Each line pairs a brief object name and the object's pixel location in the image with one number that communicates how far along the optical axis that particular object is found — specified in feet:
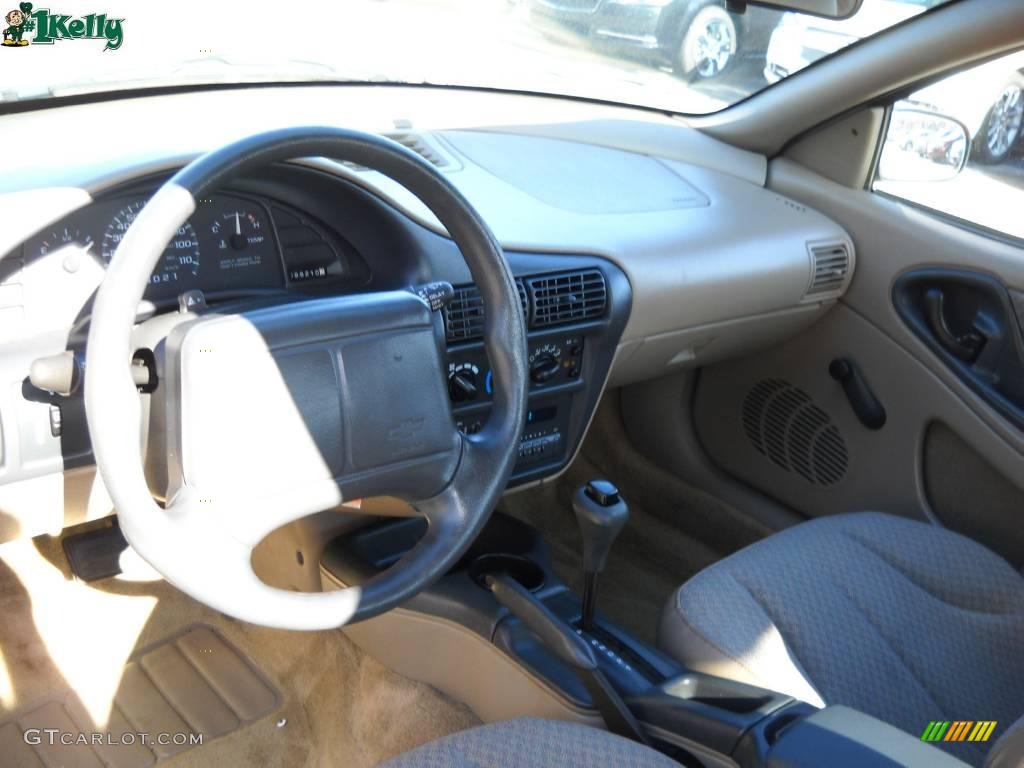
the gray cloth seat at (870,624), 4.82
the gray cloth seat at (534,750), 3.91
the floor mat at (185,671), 6.29
